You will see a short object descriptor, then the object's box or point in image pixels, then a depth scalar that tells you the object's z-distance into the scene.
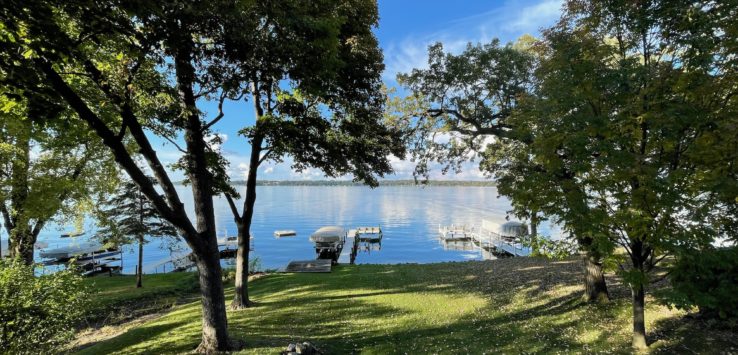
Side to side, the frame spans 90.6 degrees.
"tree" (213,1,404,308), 7.61
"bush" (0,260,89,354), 6.75
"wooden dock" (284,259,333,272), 24.30
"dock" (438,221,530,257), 44.84
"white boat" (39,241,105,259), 43.38
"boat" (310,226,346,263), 45.41
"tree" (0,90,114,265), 16.09
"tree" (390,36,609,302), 8.55
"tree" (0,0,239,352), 4.77
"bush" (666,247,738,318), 5.90
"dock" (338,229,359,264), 41.95
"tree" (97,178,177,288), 25.89
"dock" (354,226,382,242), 60.84
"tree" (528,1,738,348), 6.21
